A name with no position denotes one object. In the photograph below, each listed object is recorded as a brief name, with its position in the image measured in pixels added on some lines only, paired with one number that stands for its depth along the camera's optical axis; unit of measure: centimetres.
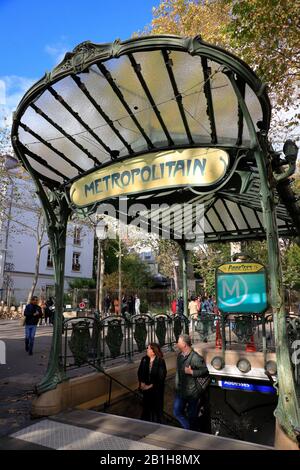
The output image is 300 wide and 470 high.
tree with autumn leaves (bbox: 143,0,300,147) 786
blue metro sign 685
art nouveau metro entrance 396
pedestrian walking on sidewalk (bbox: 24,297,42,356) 1016
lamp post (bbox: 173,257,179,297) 2797
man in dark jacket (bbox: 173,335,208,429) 556
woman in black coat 584
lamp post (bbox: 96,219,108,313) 2215
